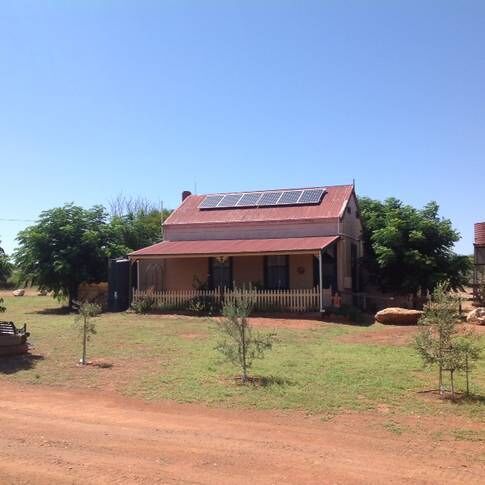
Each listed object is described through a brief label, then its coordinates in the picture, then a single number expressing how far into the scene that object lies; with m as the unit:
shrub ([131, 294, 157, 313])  24.98
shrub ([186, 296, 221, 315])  23.50
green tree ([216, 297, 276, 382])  11.41
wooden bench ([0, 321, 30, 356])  13.70
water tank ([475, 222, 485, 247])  26.41
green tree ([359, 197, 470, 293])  25.77
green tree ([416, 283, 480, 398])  9.85
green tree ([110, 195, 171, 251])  34.74
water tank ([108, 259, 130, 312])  26.64
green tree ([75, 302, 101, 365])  13.79
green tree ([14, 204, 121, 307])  27.61
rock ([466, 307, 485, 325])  19.59
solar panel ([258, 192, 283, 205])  28.67
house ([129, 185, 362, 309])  25.56
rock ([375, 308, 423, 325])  20.42
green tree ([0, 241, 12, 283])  14.75
